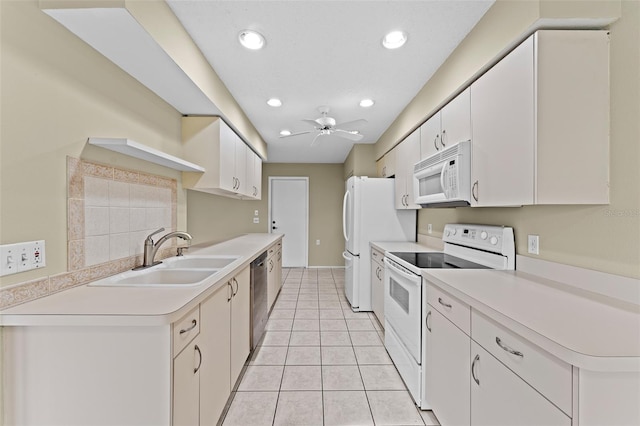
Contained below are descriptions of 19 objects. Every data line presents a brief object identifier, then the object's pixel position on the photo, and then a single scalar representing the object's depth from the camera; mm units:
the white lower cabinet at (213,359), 1121
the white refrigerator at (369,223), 3457
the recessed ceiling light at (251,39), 1729
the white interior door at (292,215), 6098
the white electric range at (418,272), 1758
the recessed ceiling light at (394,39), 1727
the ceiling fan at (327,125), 2949
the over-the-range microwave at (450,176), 1722
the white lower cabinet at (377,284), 2910
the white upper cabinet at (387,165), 3455
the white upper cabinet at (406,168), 2711
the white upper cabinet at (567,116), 1212
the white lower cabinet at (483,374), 844
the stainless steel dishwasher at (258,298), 2326
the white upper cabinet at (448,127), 1760
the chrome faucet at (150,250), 1817
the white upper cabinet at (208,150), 2492
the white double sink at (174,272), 1517
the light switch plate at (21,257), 1002
